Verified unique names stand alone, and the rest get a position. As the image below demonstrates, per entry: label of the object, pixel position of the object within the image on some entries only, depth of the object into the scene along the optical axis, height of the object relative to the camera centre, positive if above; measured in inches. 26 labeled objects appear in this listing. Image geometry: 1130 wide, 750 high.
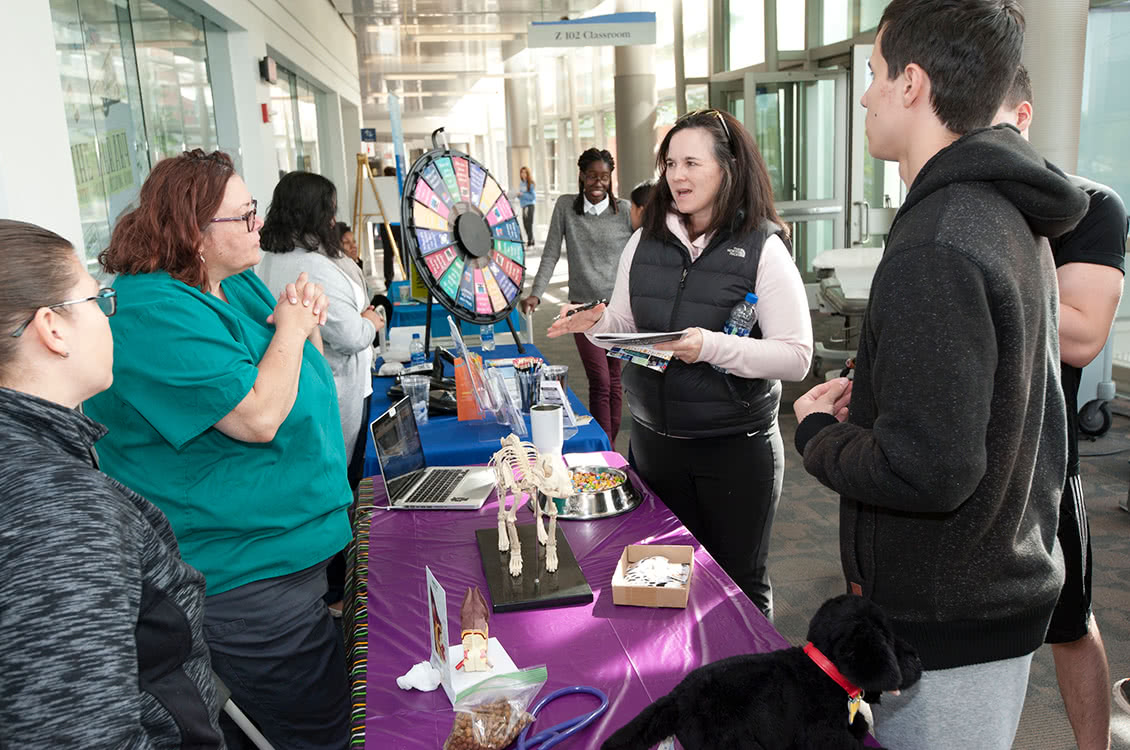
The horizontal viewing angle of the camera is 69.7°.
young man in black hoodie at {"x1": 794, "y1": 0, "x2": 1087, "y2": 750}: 36.7 -10.1
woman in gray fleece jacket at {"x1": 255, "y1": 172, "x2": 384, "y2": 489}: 104.9 -6.4
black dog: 35.5 -22.5
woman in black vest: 77.7 -15.0
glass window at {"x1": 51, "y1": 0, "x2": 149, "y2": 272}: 107.2 +16.2
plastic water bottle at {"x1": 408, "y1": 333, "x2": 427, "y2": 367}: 136.9 -24.5
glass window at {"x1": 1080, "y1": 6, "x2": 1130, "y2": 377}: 199.8 +14.9
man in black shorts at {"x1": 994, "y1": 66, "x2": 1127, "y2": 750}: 59.5 -9.6
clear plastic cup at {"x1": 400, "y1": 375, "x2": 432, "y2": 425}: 103.3 -23.6
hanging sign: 298.5 +59.9
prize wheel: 113.8 -4.8
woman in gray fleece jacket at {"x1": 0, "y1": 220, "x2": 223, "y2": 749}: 30.7 -13.4
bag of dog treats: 41.7 -26.0
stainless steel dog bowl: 71.4 -27.0
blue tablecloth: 91.4 -27.1
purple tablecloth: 45.7 -28.0
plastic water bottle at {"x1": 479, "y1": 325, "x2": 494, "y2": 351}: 150.4 -24.3
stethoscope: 42.1 -27.6
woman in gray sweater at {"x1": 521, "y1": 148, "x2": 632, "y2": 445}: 162.9 -8.2
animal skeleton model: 59.7 -20.7
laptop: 75.9 -27.2
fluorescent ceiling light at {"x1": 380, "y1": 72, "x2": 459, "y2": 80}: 712.4 +111.7
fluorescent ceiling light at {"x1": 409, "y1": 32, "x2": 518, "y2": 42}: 498.0 +101.8
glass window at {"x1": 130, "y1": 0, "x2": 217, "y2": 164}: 146.9 +27.3
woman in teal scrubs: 54.7 -15.8
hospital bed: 207.6 -26.6
